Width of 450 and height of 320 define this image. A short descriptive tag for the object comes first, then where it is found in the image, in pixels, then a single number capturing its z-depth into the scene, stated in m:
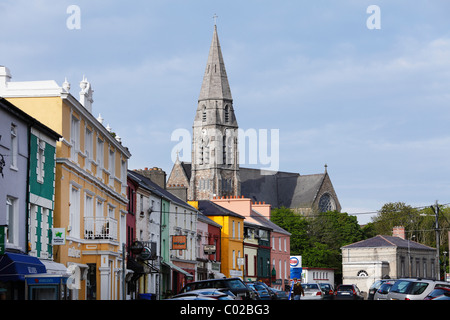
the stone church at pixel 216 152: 156.75
